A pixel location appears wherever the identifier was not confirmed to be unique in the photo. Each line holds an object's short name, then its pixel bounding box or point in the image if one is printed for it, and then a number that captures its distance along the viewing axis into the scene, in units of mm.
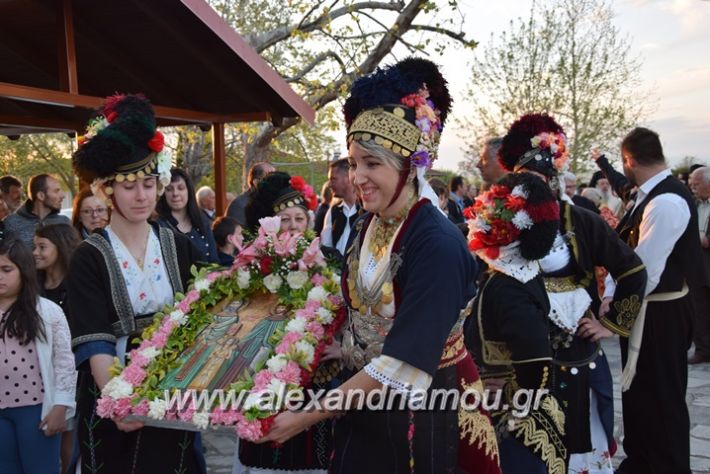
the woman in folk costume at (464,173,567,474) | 3502
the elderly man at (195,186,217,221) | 10906
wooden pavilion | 6068
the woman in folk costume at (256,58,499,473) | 2357
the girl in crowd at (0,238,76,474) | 3979
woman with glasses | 5973
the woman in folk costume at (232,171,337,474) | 3617
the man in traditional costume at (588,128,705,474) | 4805
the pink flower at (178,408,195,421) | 2596
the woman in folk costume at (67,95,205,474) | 2979
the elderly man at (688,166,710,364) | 8617
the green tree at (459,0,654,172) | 24359
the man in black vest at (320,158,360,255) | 7207
